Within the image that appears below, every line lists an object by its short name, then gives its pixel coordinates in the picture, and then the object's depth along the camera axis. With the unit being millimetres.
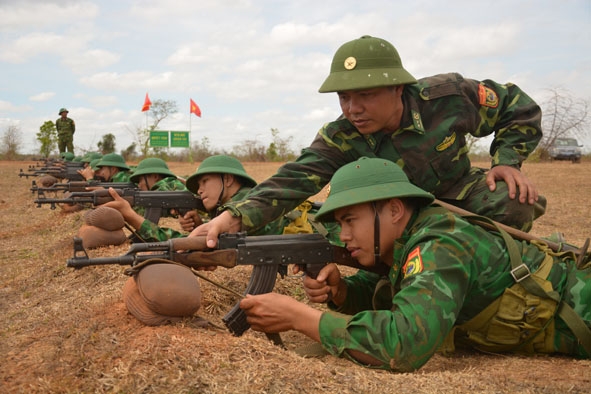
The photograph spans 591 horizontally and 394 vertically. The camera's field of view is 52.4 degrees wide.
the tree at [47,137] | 37062
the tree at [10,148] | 39375
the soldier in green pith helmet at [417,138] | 3930
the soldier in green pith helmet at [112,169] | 11155
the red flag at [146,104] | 32344
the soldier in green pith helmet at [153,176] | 8336
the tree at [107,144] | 35750
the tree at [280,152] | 33122
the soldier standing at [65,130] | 26311
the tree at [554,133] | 21453
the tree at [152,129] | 33656
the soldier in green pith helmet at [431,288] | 2686
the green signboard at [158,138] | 30125
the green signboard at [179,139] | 30562
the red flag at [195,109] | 30016
